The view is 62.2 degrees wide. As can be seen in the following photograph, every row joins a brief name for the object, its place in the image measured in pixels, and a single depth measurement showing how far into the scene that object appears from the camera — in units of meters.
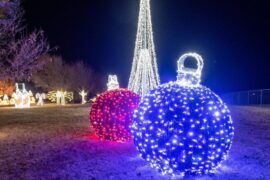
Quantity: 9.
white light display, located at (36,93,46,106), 20.97
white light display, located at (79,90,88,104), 23.92
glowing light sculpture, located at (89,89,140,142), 5.82
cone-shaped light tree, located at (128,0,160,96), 12.61
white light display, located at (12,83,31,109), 18.12
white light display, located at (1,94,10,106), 23.75
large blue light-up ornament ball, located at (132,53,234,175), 3.71
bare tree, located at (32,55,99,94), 26.98
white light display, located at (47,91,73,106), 23.30
